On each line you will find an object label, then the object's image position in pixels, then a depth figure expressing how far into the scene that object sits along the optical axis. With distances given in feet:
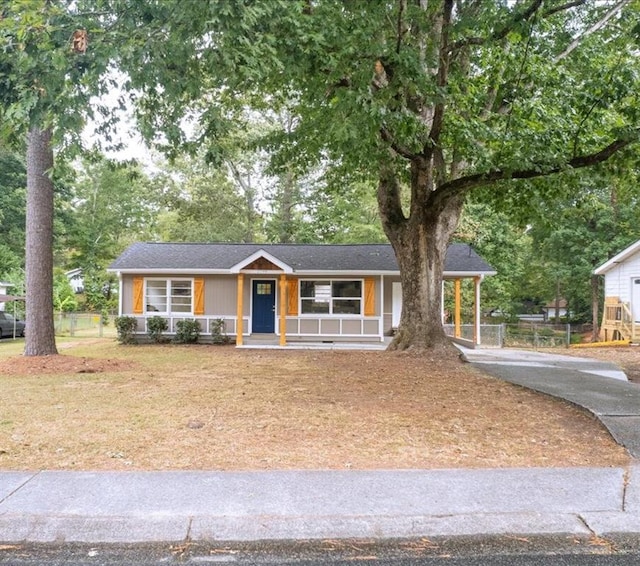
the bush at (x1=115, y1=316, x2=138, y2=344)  55.11
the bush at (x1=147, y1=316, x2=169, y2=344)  55.57
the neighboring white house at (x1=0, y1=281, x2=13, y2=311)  84.90
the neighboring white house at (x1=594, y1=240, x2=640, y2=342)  64.54
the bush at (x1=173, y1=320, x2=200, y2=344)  54.75
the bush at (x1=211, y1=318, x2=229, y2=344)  55.57
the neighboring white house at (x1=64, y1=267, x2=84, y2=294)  127.42
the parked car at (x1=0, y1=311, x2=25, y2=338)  67.51
